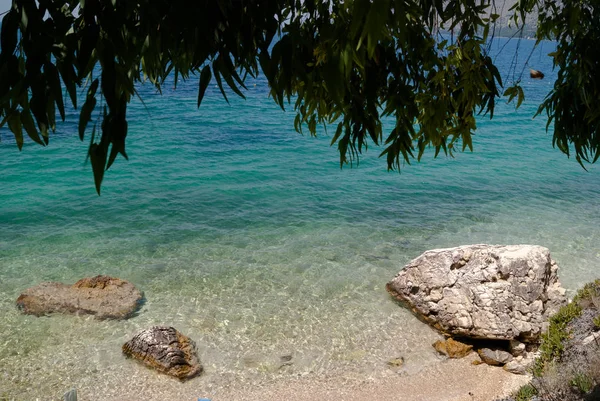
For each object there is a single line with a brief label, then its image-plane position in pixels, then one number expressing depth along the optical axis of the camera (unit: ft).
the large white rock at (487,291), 29.32
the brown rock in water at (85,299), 31.01
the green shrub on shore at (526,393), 22.77
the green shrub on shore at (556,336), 25.77
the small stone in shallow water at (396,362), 28.07
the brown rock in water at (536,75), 162.09
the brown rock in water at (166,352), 26.71
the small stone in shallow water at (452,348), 28.81
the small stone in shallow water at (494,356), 28.32
